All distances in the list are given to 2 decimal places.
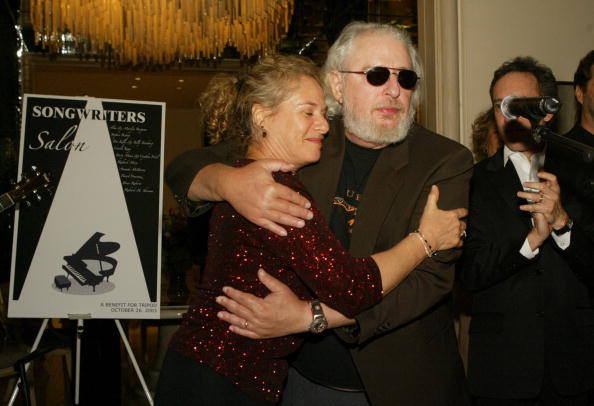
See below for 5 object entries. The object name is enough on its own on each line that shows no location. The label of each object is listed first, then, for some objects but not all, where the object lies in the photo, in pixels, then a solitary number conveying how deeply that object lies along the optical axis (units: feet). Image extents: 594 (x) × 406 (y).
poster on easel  12.64
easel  12.57
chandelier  19.25
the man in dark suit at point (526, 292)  8.18
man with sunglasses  5.40
